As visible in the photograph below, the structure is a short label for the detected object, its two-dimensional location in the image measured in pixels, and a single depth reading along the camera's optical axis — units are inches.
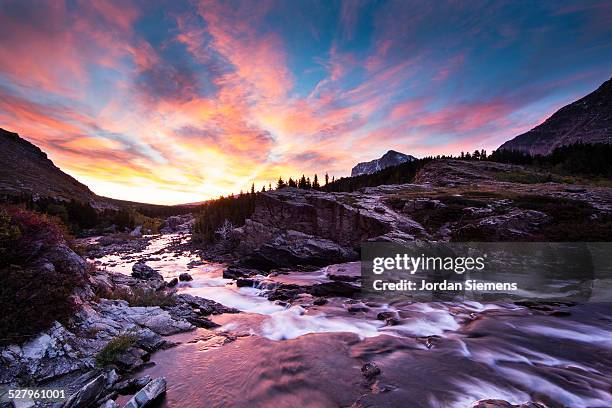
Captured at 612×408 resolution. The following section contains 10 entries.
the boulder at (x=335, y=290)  854.5
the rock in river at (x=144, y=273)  1118.2
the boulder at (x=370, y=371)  380.2
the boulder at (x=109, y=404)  290.1
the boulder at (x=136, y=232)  3506.6
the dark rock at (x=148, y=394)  306.0
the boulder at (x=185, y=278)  1158.9
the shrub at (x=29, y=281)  347.3
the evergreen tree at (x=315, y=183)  3501.5
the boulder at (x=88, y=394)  287.1
